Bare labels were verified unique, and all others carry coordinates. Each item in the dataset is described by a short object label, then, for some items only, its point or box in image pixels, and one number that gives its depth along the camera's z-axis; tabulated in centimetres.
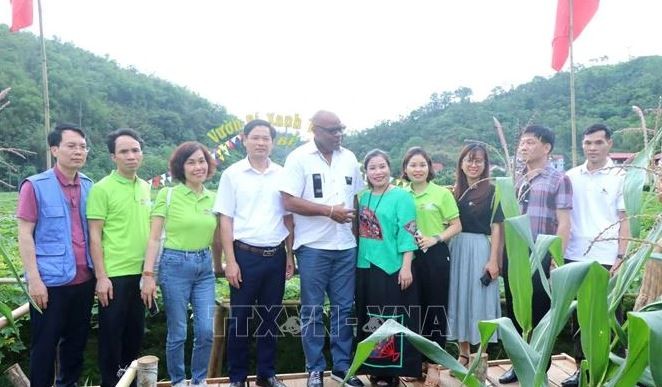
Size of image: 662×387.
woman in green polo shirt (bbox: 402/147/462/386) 265
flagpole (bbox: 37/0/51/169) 278
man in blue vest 219
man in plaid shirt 253
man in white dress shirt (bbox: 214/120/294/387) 248
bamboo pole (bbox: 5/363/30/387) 246
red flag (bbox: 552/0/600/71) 432
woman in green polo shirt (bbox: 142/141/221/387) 239
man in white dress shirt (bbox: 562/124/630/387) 253
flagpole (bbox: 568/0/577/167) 412
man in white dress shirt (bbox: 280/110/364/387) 251
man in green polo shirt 230
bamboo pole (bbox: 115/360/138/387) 156
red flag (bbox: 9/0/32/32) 325
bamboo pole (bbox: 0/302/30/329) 226
